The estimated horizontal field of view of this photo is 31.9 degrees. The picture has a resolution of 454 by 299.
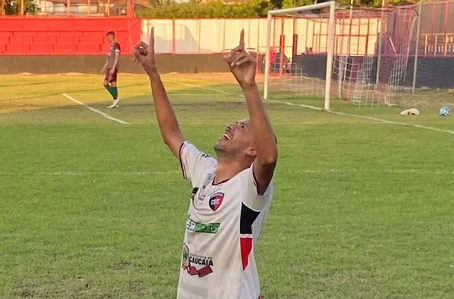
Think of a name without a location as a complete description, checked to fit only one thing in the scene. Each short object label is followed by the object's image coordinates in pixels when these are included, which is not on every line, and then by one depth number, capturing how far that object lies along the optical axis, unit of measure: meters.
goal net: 26.06
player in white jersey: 3.24
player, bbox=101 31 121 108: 21.41
